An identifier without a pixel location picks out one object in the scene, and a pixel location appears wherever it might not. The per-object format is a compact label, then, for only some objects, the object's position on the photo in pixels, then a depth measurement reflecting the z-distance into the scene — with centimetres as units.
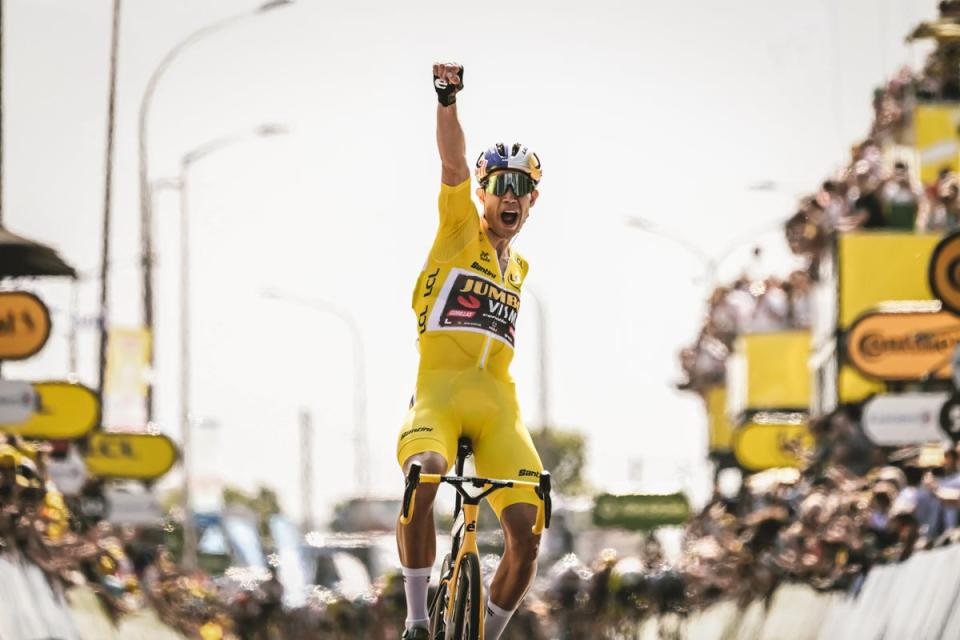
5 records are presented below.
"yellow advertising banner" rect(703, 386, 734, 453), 6316
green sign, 5716
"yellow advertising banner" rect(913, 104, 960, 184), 4350
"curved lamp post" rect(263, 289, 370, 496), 7900
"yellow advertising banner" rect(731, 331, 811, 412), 4947
